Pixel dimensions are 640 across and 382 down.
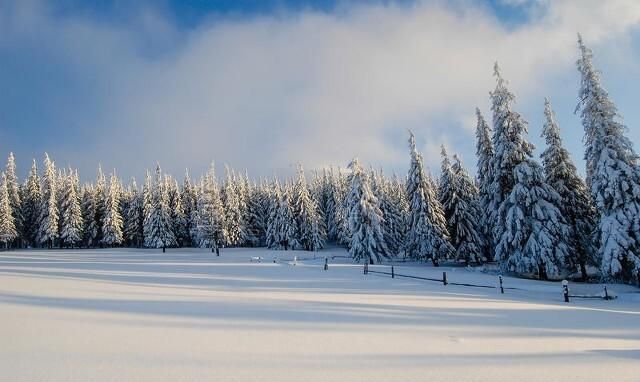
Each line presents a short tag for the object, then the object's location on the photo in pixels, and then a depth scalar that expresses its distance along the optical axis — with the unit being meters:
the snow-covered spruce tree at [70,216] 76.38
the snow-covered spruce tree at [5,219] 70.69
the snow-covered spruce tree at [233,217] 80.44
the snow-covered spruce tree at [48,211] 75.00
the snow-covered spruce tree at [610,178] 26.86
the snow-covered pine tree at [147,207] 76.25
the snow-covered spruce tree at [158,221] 75.60
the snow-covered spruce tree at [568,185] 35.88
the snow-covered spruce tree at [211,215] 69.62
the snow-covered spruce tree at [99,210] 84.50
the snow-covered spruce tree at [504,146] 34.50
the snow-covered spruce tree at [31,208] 81.12
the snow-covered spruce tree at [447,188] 47.75
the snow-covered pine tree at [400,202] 71.31
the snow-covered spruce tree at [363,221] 49.44
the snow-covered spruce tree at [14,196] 76.62
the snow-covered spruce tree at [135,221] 85.88
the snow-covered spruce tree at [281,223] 75.69
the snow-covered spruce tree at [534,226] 31.67
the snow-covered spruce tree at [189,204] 87.50
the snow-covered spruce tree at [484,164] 40.09
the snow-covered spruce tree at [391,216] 68.06
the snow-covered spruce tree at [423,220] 45.56
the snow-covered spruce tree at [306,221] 77.31
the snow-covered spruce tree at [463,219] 46.06
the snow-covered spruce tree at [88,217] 83.88
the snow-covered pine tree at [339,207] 83.13
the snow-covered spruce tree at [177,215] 85.12
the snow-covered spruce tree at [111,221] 79.88
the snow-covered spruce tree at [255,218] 89.00
